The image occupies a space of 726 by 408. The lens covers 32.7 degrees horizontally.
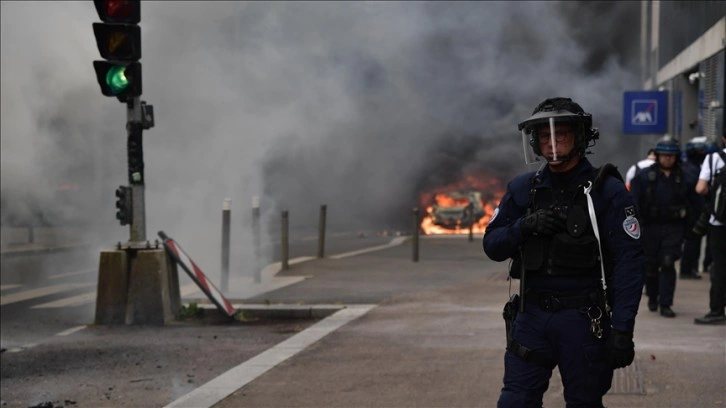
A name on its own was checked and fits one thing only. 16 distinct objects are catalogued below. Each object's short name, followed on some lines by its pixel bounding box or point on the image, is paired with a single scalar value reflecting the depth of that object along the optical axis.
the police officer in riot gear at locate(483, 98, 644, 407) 5.19
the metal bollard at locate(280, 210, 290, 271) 17.92
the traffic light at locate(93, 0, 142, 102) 11.63
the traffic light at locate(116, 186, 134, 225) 11.83
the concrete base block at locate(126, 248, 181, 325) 11.79
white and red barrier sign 12.00
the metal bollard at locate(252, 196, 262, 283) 16.09
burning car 31.88
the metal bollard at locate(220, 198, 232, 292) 14.74
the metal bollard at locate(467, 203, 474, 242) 25.22
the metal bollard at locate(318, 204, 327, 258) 20.16
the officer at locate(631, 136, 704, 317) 11.24
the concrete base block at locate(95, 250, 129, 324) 11.77
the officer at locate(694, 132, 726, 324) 10.58
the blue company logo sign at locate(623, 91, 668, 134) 25.67
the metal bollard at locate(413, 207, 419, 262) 19.34
